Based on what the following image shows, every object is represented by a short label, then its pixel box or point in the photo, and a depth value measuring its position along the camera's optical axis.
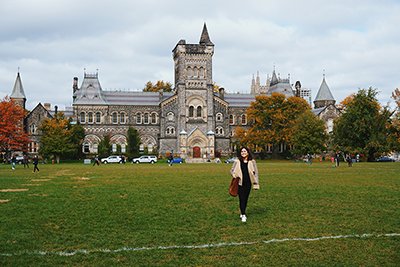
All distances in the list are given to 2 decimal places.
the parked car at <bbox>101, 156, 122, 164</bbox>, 69.61
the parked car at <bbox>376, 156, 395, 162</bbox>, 80.85
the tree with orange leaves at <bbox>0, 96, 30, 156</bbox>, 64.69
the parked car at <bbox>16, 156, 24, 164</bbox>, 71.41
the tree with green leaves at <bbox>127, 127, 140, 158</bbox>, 77.62
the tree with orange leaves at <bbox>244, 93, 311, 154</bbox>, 76.06
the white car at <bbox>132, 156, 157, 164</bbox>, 70.18
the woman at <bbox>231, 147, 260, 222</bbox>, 12.61
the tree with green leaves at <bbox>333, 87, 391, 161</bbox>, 61.67
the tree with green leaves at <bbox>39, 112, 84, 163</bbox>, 68.56
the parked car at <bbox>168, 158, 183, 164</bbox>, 71.18
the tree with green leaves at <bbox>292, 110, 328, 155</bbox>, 64.75
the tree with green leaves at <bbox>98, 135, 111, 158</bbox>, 76.25
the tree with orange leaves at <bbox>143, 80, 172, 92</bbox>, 105.06
